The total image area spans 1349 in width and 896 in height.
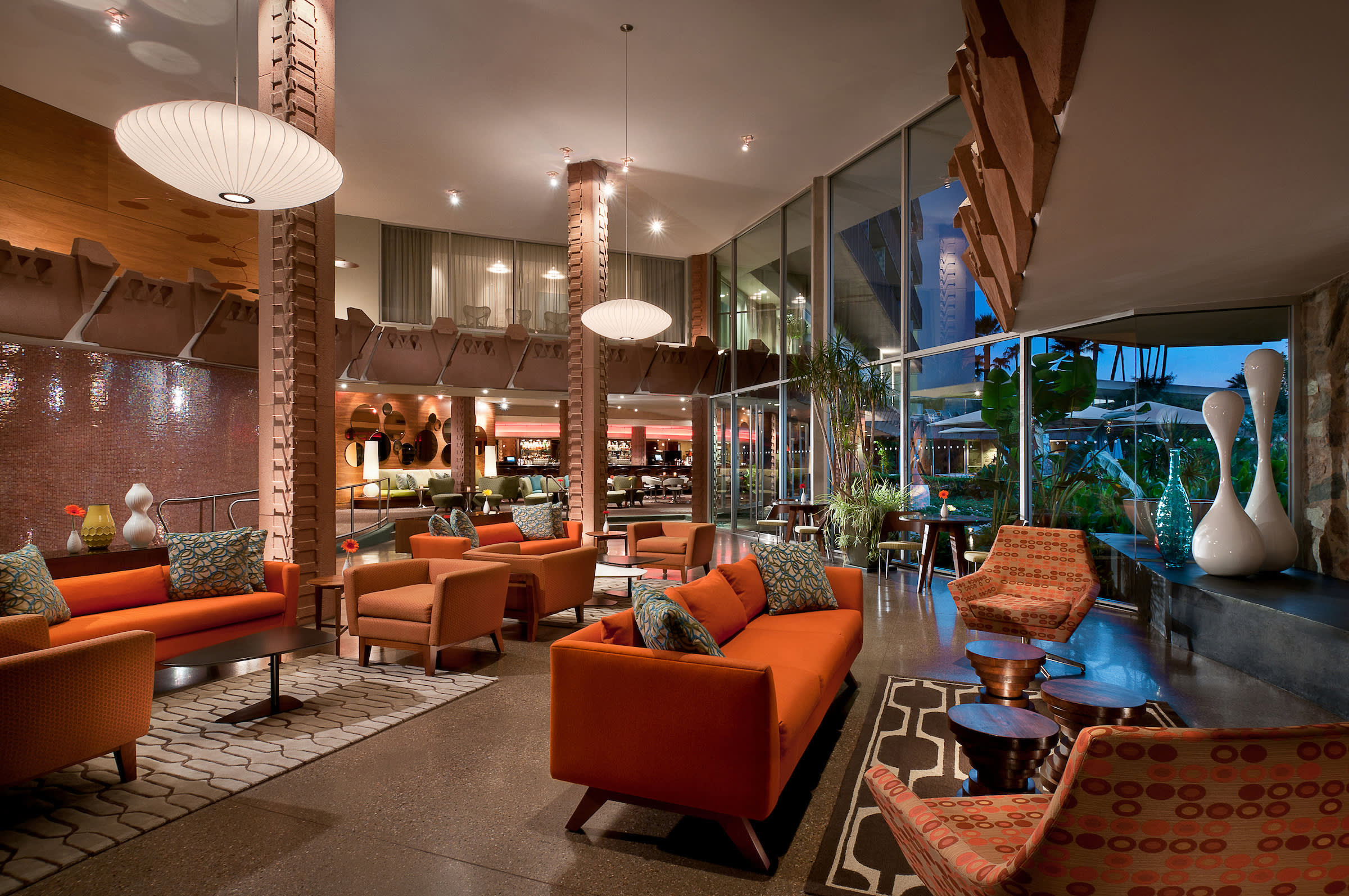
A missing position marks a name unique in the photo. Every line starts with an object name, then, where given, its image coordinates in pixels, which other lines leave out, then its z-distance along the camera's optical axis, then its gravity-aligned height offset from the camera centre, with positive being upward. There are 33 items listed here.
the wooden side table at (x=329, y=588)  4.73 -0.90
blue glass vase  5.27 -0.53
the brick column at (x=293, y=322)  4.99 +1.07
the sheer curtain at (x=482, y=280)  12.79 +3.50
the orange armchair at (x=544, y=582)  5.17 -0.94
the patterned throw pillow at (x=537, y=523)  7.05 -0.63
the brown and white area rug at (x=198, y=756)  2.45 -1.34
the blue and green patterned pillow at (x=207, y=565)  4.48 -0.66
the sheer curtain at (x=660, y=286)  13.77 +3.62
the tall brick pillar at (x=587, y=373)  8.66 +1.15
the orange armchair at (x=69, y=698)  2.50 -0.91
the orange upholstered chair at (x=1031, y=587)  4.43 -0.91
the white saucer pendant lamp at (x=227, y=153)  3.37 +1.63
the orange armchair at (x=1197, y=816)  1.15 -0.63
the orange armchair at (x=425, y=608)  4.31 -0.94
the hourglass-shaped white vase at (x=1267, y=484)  4.70 -0.20
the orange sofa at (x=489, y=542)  5.98 -0.76
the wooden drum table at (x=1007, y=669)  3.32 -1.04
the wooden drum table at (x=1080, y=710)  2.45 -0.94
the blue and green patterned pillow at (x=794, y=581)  4.09 -0.74
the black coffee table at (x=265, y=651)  3.24 -0.92
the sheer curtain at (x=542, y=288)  13.21 +3.43
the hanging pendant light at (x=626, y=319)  7.18 +1.54
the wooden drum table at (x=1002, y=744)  2.28 -0.96
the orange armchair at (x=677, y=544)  7.59 -0.94
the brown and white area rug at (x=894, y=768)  2.19 -1.34
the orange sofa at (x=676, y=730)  2.22 -0.93
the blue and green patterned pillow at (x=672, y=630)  2.44 -0.62
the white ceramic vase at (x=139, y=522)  5.28 -0.43
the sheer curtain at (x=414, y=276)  12.34 +3.47
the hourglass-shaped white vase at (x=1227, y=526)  4.71 -0.48
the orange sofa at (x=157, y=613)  3.90 -0.89
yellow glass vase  5.12 -0.47
